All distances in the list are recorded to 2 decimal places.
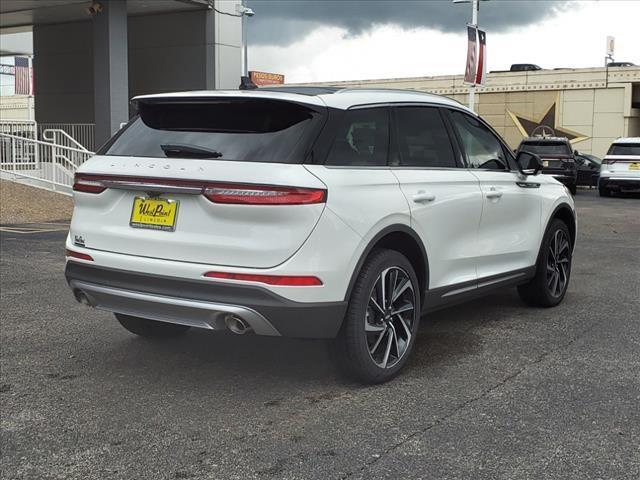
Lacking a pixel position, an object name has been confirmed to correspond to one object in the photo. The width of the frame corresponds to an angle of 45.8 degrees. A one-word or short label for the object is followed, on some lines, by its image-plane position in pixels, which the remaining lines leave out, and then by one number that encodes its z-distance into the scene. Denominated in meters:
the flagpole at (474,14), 22.30
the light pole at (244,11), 21.55
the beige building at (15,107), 56.09
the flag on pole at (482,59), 20.61
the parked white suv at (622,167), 22.52
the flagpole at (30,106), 52.31
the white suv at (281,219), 3.90
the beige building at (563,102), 33.97
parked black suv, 22.23
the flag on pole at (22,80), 79.62
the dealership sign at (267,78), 49.81
